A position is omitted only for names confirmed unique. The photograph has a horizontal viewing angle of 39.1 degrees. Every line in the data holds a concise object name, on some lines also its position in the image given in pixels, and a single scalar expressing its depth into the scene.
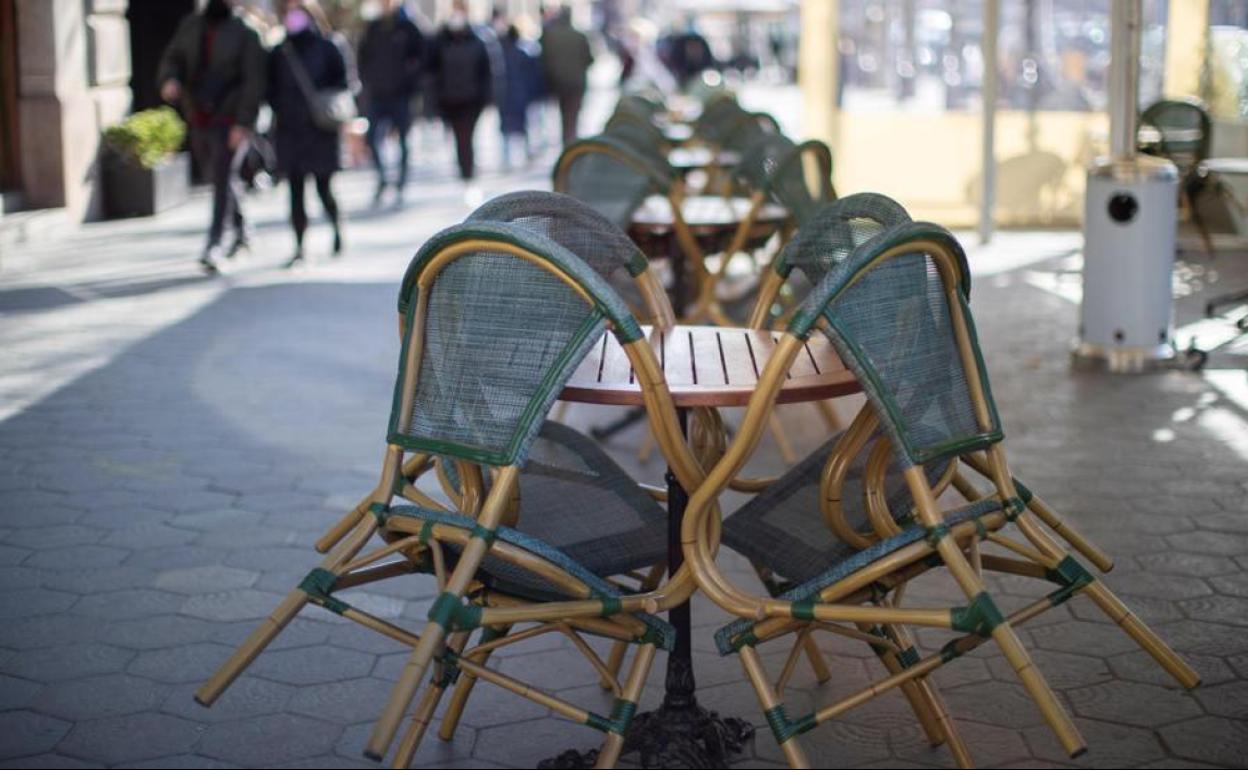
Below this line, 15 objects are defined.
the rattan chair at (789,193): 6.70
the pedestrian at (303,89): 10.81
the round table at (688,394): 3.46
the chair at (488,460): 3.23
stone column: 12.40
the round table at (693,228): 6.92
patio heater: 7.95
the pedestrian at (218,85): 10.76
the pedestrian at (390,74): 15.33
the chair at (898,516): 3.18
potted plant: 13.23
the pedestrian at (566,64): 18.44
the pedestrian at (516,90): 19.67
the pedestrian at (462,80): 16.12
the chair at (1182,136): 11.29
